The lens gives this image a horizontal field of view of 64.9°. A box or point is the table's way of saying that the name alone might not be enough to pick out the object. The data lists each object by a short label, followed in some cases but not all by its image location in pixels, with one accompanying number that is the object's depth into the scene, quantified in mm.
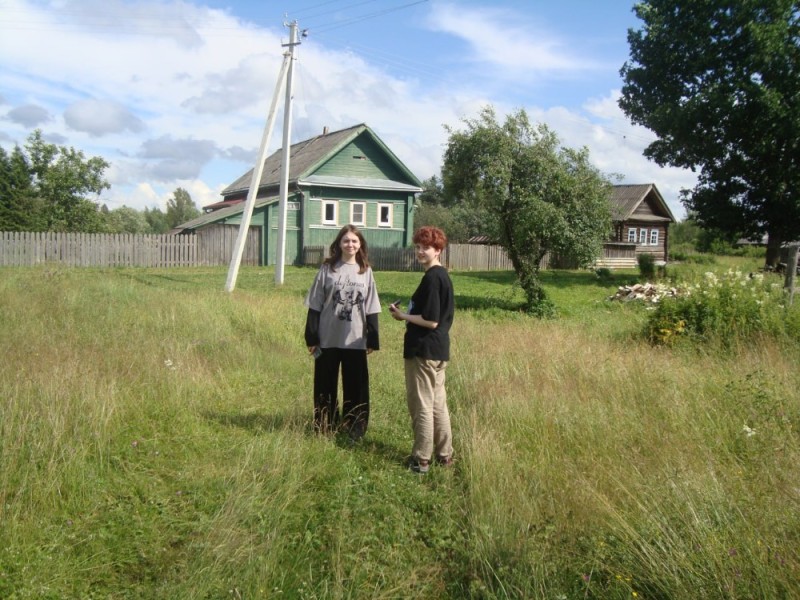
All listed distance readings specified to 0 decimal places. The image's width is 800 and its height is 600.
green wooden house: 29406
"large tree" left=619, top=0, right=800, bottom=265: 23953
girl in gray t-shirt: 5125
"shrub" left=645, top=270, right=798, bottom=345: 8445
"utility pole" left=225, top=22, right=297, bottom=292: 16594
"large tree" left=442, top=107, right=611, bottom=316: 14258
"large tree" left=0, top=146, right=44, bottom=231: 33906
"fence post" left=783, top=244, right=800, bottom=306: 9297
